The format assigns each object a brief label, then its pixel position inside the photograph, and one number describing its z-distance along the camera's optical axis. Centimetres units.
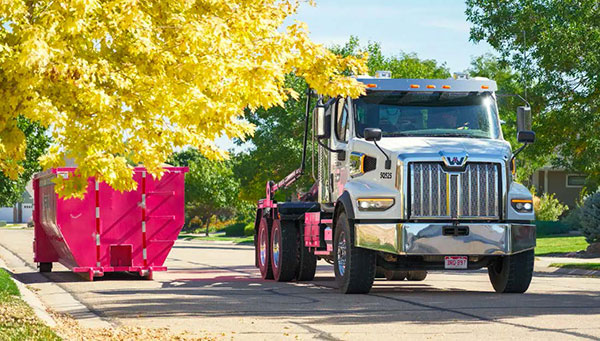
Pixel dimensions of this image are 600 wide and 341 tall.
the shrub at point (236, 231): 6581
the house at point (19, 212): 12462
